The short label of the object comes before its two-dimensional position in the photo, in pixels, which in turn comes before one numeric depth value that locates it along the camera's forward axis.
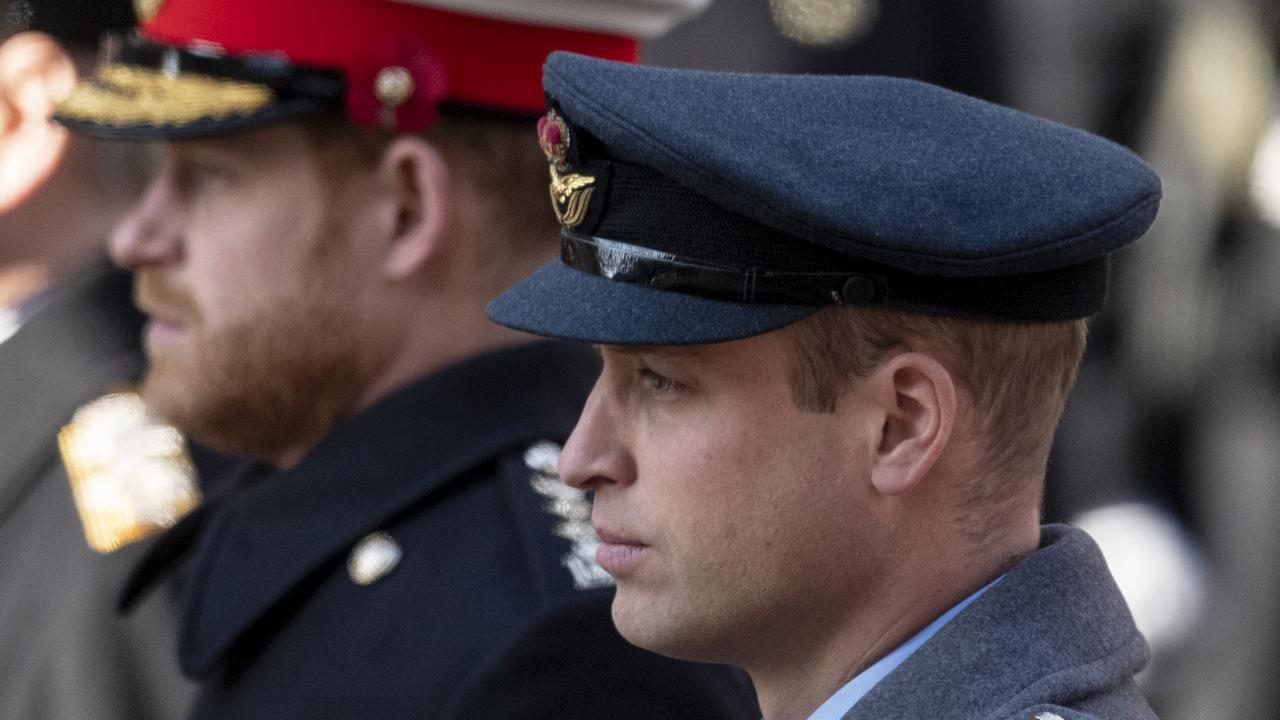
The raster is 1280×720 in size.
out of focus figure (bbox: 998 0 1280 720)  11.42
